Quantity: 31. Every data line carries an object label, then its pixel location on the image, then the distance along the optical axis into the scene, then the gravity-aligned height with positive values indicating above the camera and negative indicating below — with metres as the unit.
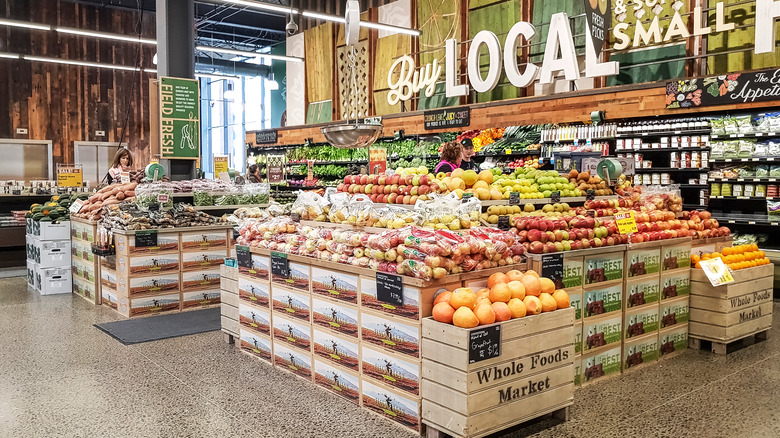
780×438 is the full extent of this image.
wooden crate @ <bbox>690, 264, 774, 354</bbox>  4.78 -0.99
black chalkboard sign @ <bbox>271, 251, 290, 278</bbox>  4.34 -0.57
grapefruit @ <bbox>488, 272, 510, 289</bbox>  3.47 -0.54
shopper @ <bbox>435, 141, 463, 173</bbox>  6.27 +0.25
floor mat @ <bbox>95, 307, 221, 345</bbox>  5.41 -1.32
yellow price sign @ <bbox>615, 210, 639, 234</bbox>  4.42 -0.29
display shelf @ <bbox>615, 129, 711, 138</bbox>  7.82 +0.63
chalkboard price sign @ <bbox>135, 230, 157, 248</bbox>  6.17 -0.55
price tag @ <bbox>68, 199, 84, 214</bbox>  7.50 -0.29
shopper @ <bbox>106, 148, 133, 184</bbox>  9.34 +0.28
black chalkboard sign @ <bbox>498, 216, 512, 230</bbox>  4.15 -0.27
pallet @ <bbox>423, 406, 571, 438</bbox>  3.45 -1.29
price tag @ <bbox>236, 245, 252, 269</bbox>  4.77 -0.57
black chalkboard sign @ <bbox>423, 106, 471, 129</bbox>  10.76 +1.13
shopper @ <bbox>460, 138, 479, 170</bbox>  6.78 +0.24
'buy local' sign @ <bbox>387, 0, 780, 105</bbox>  7.90 +2.01
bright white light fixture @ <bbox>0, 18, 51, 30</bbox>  10.25 +2.63
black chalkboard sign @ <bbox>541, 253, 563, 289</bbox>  3.83 -0.53
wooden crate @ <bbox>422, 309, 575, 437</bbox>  3.03 -0.98
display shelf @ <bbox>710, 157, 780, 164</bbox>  7.20 +0.26
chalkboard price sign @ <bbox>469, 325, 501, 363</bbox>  3.00 -0.78
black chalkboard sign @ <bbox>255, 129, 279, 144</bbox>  15.64 +1.15
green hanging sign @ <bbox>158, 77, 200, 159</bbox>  8.25 +0.87
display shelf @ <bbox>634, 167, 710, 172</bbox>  7.87 +0.17
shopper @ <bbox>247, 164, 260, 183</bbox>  11.80 +0.15
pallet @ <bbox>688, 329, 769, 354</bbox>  4.79 -1.28
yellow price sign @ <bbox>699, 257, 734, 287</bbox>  4.73 -0.68
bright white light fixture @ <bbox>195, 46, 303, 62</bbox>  13.00 +2.80
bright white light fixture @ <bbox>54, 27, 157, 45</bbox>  10.91 +2.67
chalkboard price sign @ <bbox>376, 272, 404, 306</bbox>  3.38 -0.58
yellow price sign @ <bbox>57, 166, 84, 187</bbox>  10.30 +0.10
